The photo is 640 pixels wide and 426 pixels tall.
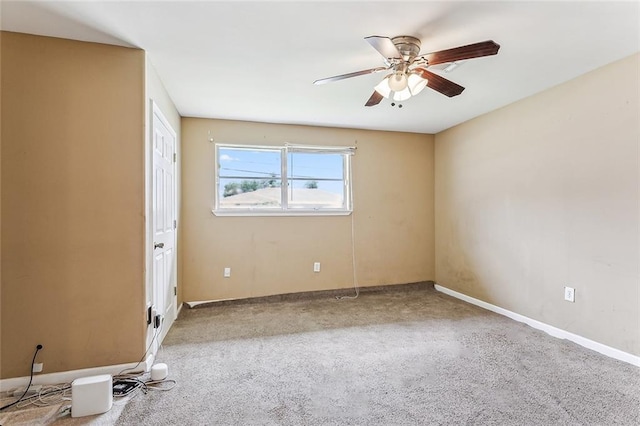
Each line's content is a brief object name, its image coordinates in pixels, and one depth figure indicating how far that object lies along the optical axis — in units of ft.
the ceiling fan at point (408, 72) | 5.93
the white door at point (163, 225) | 8.16
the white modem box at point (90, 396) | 5.54
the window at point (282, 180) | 12.55
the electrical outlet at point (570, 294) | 8.68
